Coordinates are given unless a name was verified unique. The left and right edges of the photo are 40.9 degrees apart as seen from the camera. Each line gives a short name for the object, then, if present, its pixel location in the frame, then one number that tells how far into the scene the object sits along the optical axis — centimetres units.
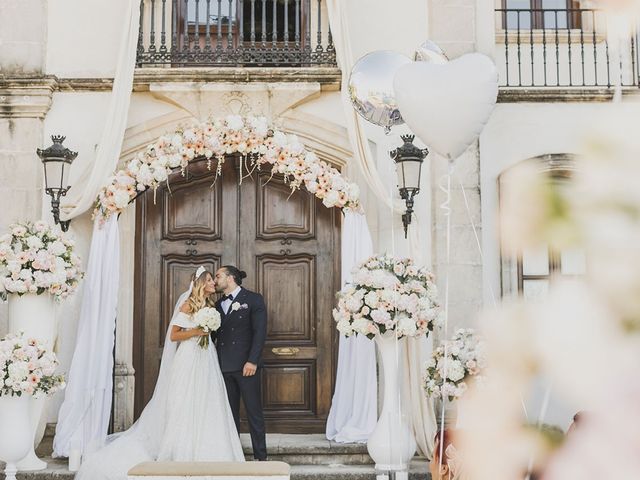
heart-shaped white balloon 448
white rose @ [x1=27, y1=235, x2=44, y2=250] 725
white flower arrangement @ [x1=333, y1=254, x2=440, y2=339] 692
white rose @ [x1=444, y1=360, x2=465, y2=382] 671
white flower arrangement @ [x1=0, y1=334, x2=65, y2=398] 676
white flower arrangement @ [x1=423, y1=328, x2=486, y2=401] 669
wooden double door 875
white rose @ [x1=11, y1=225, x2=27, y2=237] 734
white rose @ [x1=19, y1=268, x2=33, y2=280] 720
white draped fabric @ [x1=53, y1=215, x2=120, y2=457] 765
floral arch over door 796
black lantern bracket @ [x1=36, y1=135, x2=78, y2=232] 778
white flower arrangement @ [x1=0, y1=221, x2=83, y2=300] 721
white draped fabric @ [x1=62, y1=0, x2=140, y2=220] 800
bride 731
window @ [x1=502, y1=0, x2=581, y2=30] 932
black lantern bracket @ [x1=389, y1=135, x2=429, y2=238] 765
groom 756
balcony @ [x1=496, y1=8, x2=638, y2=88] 897
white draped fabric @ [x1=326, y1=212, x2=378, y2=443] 788
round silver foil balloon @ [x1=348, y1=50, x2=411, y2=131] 624
